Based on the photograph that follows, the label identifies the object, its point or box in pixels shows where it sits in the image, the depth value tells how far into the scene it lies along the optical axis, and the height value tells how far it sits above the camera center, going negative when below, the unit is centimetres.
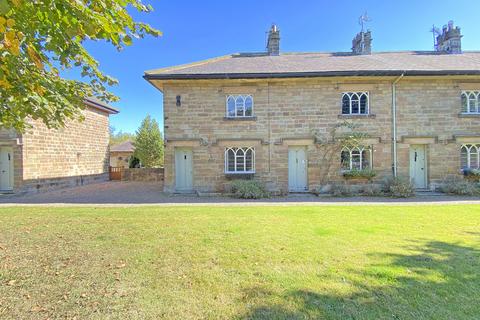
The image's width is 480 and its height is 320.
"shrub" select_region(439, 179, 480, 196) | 1120 -120
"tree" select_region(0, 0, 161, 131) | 259 +146
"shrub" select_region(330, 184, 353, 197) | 1158 -131
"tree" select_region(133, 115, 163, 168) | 2347 +151
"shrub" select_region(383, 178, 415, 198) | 1103 -116
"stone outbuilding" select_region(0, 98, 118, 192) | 1239 +52
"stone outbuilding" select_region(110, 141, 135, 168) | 3320 +116
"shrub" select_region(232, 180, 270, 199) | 1111 -118
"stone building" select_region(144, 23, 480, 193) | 1210 +171
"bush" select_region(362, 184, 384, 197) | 1159 -130
